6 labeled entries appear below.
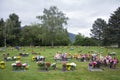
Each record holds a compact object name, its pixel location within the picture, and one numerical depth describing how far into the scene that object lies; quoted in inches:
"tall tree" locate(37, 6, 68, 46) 1365.8
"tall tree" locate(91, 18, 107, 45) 1961.4
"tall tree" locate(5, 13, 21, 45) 1432.2
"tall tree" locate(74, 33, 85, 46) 1782.2
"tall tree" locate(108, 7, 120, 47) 1208.6
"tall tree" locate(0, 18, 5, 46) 1422.9
